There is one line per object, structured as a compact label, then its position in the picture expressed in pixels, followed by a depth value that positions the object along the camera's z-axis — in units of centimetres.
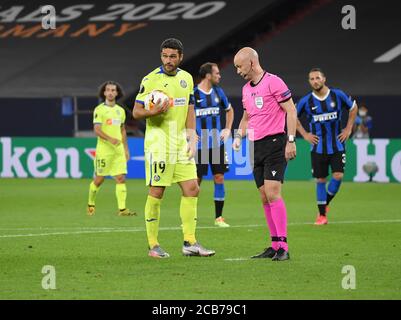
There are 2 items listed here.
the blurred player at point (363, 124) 3075
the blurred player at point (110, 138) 1752
